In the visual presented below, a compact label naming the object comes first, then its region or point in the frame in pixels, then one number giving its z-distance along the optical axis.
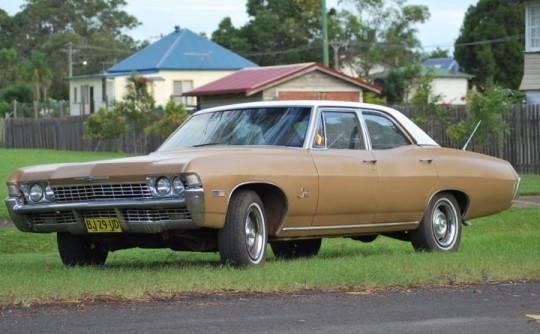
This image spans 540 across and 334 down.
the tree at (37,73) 82.50
